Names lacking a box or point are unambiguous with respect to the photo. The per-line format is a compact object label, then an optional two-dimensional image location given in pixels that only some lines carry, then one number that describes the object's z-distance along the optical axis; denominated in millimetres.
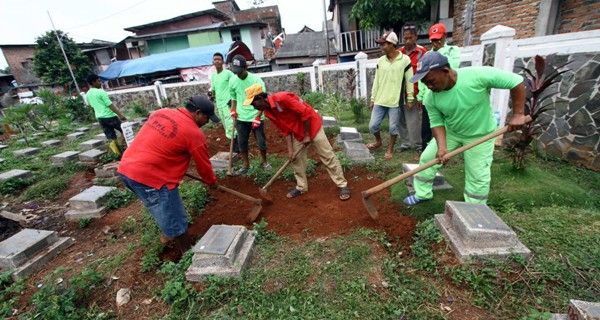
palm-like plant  3277
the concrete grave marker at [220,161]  5207
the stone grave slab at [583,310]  1526
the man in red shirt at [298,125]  3396
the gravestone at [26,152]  7832
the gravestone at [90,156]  6454
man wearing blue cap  2422
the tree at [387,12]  12048
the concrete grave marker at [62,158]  6555
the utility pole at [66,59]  17062
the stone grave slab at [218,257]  2453
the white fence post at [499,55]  4434
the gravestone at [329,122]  6688
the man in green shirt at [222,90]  5039
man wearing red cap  3888
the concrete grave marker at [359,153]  4695
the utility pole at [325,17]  15901
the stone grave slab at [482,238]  2219
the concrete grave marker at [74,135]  9399
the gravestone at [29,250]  2977
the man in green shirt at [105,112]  5916
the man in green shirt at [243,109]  4395
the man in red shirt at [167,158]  2666
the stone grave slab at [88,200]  4133
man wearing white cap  4301
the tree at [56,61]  18297
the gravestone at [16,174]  5752
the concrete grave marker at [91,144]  7612
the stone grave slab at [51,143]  8828
